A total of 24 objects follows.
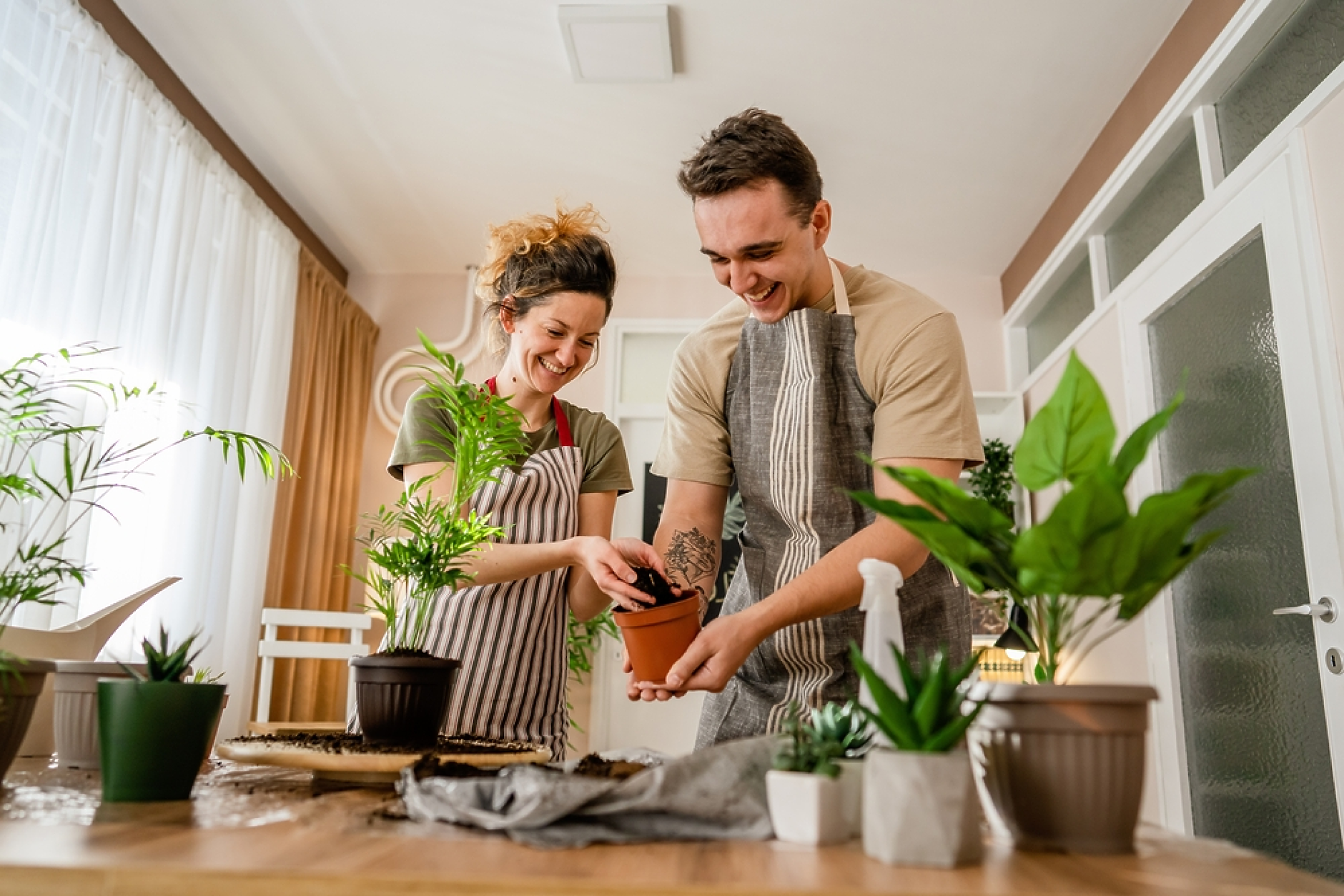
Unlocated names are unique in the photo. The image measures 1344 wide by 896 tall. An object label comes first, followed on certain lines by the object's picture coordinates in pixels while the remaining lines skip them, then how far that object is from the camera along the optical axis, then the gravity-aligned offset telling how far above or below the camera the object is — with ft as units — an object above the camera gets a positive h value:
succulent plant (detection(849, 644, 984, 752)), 2.00 -0.15
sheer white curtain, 7.79 +3.59
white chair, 11.21 -0.11
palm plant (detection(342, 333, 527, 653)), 3.43 +0.44
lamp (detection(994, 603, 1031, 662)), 10.77 +0.12
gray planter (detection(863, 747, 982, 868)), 1.92 -0.35
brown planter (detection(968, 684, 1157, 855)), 2.12 -0.27
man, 4.40 +1.20
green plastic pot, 2.51 -0.29
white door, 6.51 +0.87
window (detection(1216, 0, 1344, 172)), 6.73 +4.59
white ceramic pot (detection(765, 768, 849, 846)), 2.10 -0.38
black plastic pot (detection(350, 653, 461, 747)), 3.22 -0.21
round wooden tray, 2.90 -0.40
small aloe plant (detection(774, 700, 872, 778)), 2.21 -0.25
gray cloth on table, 2.08 -0.38
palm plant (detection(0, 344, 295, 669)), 7.19 +1.52
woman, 5.05 +0.90
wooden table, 1.68 -0.45
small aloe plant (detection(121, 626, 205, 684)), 2.68 -0.09
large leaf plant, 1.98 +0.28
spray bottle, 2.55 +0.08
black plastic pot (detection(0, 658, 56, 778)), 2.71 -0.21
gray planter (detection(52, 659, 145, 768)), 3.33 -0.29
